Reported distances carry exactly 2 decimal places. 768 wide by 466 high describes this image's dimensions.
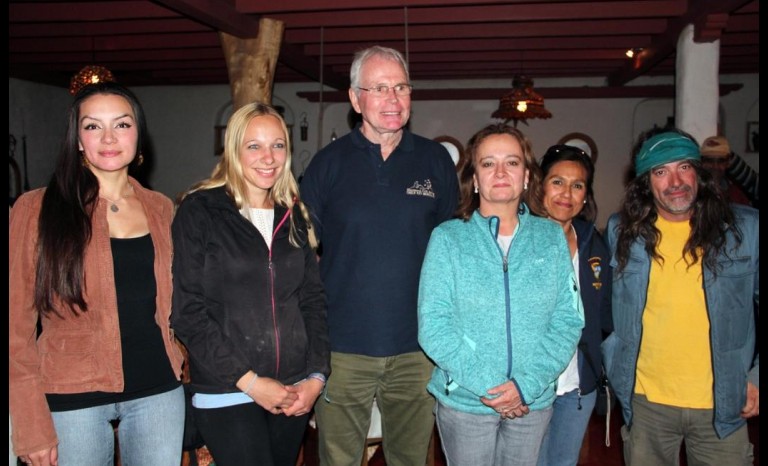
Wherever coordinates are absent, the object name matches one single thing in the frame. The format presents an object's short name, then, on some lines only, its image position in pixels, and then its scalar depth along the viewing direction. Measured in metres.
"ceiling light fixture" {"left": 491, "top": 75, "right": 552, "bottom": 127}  7.08
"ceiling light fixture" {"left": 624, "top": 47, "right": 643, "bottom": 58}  7.74
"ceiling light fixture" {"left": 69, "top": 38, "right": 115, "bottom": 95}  6.04
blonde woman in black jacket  1.98
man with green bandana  2.20
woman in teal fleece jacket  2.06
